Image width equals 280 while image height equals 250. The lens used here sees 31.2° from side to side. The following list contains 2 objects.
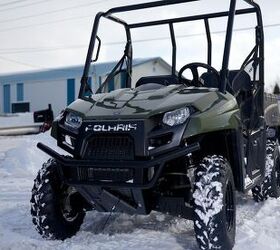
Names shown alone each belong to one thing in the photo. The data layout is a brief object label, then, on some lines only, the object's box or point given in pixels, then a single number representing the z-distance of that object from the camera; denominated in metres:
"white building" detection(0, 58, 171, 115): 30.14
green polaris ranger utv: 3.84
